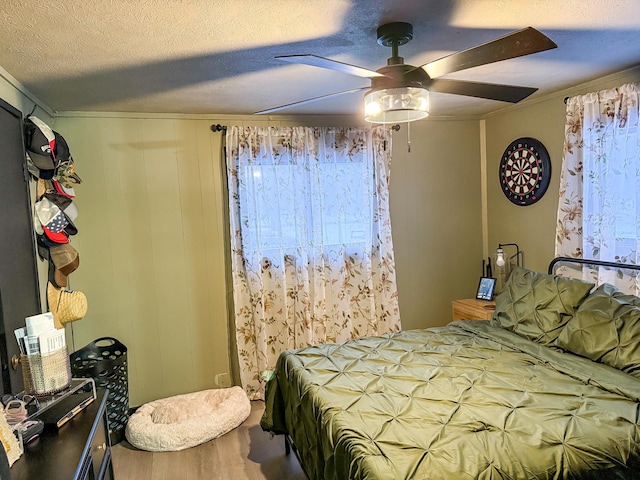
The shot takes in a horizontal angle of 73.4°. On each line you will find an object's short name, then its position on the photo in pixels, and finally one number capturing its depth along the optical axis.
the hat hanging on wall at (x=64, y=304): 2.77
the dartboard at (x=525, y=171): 3.53
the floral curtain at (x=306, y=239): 3.55
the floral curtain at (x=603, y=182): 2.77
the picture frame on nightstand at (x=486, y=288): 3.85
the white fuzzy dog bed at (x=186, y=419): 2.92
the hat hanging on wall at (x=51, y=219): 2.68
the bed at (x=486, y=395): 1.62
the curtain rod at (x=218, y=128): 3.47
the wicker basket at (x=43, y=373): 1.75
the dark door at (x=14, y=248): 2.02
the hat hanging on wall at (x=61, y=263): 2.83
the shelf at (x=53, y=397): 1.59
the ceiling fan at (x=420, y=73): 1.54
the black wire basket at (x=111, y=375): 2.97
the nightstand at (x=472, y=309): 3.53
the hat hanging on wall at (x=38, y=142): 2.53
